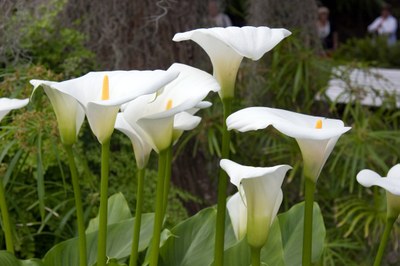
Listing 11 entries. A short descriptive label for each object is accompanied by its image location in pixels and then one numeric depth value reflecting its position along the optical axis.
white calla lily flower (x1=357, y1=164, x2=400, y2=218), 1.40
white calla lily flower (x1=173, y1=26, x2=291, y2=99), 1.38
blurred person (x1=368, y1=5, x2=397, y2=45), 10.80
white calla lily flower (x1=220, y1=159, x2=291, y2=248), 1.35
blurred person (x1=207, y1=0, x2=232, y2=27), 5.87
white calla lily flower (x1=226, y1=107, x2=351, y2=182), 1.32
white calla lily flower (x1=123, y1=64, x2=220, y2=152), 1.41
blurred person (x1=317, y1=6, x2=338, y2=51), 9.83
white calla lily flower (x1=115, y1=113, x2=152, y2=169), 1.53
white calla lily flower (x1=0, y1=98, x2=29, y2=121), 1.51
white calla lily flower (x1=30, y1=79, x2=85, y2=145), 1.43
